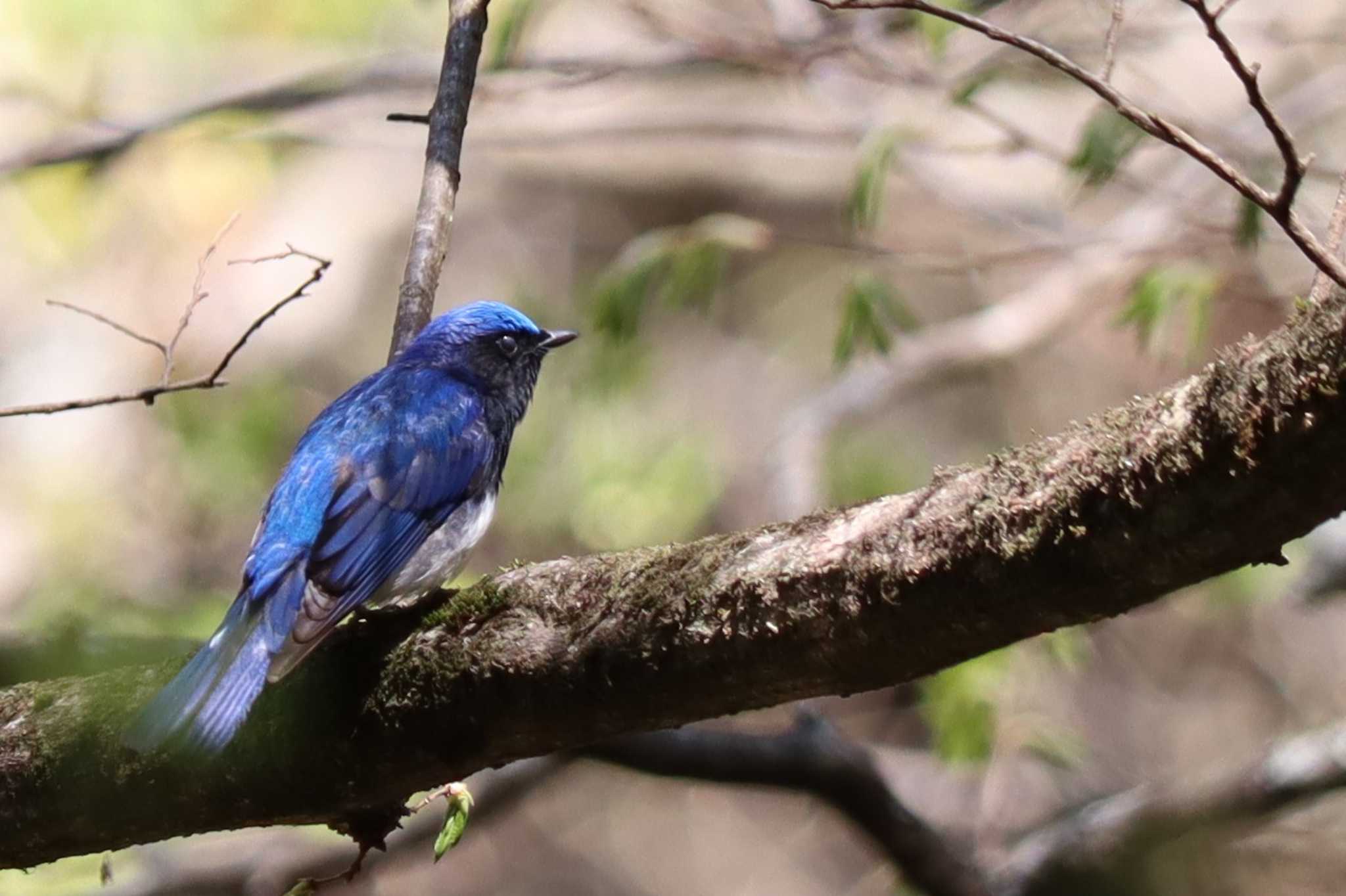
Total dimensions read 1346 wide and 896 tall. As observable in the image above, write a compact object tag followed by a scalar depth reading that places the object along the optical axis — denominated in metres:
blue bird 5.75
